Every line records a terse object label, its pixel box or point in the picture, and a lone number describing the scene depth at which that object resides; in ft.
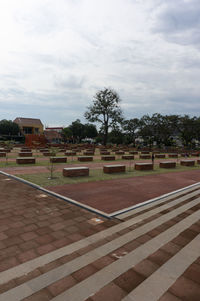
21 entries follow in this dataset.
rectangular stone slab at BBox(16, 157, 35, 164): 54.92
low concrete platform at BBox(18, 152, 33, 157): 73.41
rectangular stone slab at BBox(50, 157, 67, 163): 62.16
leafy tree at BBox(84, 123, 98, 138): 260.23
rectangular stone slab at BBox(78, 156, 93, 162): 67.92
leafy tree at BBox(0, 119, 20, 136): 194.49
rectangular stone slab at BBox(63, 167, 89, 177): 39.99
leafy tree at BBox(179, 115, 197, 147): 165.58
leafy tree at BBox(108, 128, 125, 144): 220.43
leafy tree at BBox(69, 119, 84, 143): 246.27
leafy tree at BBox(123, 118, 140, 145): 208.53
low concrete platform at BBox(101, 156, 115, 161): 75.15
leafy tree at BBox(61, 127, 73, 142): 234.17
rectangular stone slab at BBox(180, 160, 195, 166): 66.90
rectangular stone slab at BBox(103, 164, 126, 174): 45.85
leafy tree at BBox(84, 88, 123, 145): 156.76
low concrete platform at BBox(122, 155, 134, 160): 81.20
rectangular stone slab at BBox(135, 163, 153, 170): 52.21
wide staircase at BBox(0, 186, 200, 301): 10.28
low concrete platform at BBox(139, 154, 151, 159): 88.04
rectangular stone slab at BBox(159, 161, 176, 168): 58.65
